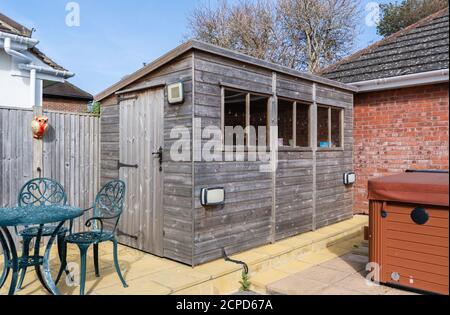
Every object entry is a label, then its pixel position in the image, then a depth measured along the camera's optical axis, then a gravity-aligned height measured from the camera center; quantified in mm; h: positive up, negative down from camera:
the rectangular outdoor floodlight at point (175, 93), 3941 +703
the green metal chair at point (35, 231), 3205 -695
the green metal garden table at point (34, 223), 2777 -511
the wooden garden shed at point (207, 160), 3961 -4
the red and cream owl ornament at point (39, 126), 4422 +382
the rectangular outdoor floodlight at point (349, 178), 6387 -383
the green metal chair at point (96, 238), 3094 -729
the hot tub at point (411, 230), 3129 -681
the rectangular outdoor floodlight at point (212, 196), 3917 -435
